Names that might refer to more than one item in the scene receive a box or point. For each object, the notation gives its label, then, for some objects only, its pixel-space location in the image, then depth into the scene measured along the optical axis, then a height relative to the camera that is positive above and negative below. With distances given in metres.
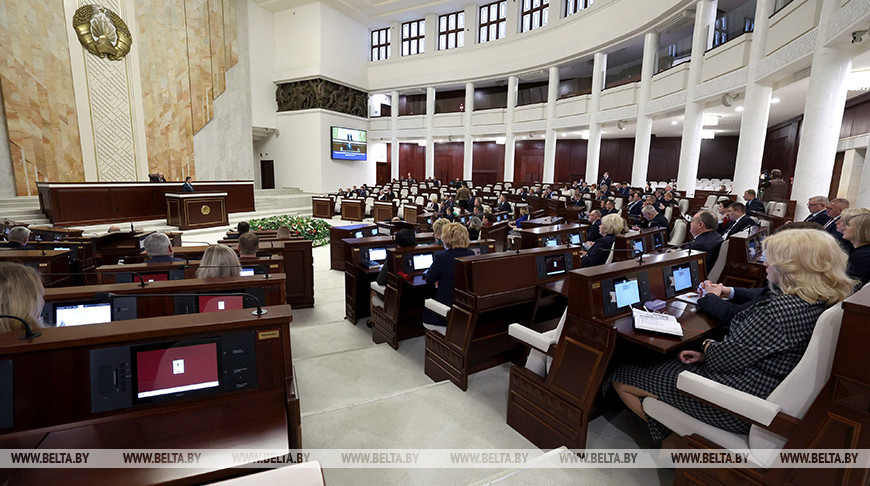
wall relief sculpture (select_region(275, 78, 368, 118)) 17.64 +4.00
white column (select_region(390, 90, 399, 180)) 20.80 +3.02
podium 9.92 -0.83
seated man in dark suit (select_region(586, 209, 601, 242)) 5.58 -0.65
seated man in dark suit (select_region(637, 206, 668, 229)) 6.35 -0.49
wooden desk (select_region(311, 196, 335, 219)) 15.18 -1.02
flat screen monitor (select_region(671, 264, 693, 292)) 3.08 -0.72
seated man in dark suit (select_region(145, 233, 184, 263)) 3.36 -0.62
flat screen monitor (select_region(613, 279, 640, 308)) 2.54 -0.70
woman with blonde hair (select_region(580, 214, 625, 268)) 4.30 -0.58
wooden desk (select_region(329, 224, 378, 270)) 7.05 -1.04
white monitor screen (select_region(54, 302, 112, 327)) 2.28 -0.83
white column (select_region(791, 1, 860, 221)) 5.85 +1.17
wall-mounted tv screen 18.61 +1.91
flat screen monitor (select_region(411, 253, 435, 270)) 4.18 -0.85
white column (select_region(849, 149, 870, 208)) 4.85 +0.03
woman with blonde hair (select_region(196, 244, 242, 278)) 2.81 -0.61
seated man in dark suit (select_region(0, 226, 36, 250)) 4.27 -0.71
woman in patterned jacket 1.74 -0.59
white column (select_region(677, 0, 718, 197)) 9.83 +2.13
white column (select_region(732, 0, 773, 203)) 7.88 +1.60
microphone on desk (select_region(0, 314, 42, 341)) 1.39 -0.58
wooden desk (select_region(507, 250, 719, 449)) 2.30 -1.08
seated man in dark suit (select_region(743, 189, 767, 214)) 7.04 -0.22
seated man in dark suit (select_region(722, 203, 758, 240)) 5.46 -0.43
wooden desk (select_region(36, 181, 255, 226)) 8.91 -0.62
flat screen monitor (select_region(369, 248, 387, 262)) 4.97 -0.93
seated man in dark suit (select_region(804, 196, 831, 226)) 5.04 -0.23
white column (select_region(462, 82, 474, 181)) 19.12 +2.40
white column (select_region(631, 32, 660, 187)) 12.26 +2.29
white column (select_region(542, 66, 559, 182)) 16.23 +2.35
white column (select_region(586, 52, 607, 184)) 14.38 +2.63
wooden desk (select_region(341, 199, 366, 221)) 14.16 -1.01
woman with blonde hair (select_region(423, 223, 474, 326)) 3.59 -0.76
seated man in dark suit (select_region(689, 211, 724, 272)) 4.41 -0.50
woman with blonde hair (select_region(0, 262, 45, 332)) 1.47 -0.47
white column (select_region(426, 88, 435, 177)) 20.09 +2.68
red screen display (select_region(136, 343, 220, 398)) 1.54 -0.79
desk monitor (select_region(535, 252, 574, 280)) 3.78 -0.80
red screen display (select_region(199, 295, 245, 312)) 2.62 -0.86
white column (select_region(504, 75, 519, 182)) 17.95 +2.60
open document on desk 2.19 -0.79
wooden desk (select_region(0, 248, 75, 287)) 3.55 -0.80
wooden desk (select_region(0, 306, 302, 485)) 1.31 -0.90
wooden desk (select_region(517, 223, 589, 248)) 5.12 -0.66
